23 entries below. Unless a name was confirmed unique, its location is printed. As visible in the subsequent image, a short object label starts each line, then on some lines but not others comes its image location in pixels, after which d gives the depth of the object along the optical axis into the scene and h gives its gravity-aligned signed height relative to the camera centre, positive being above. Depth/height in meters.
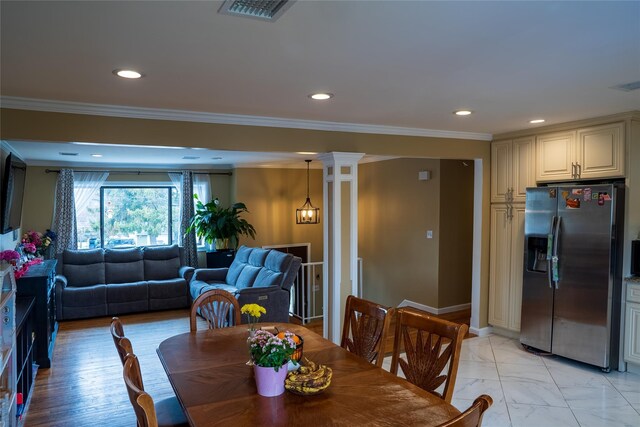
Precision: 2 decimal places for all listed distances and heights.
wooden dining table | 1.69 -0.79
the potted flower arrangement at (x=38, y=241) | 5.97 -0.47
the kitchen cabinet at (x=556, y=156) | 4.34 +0.56
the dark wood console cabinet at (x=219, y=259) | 7.77 -0.86
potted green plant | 7.66 -0.23
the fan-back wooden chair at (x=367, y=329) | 2.50 -0.69
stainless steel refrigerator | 3.96 -0.56
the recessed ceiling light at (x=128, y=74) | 2.52 +0.78
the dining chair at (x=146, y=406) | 1.43 -0.69
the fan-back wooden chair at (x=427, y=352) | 2.11 -0.71
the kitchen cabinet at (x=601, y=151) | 3.94 +0.55
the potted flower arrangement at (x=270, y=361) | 1.86 -0.63
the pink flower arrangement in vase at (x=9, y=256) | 3.92 -0.42
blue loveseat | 5.29 -0.95
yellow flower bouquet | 2.17 -0.49
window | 7.71 -0.16
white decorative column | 4.38 -0.25
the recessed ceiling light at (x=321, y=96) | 3.09 +0.80
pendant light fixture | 7.82 -0.06
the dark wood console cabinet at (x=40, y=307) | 4.35 -0.97
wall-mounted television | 4.16 +0.15
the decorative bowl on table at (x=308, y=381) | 1.89 -0.73
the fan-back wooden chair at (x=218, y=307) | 3.13 -0.69
